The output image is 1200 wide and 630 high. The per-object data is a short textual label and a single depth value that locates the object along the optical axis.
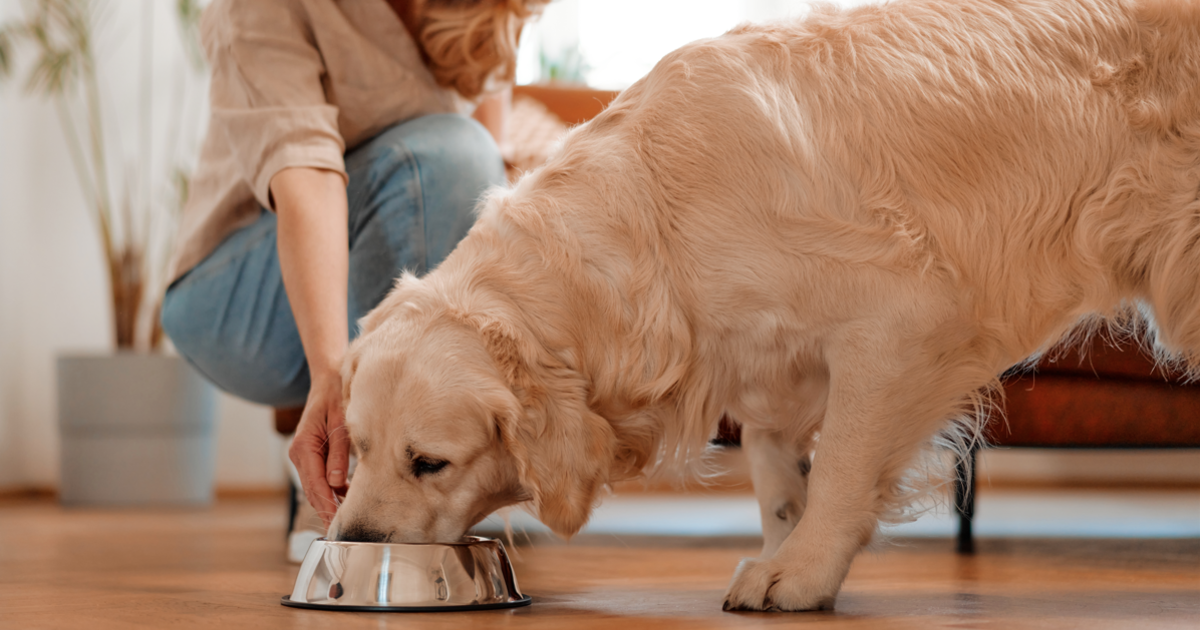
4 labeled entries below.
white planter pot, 4.06
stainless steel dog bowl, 1.37
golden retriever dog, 1.42
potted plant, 4.08
